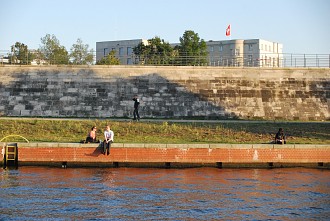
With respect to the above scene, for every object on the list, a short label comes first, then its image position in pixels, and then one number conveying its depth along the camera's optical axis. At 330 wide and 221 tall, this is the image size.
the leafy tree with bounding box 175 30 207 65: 94.12
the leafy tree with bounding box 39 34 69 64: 76.06
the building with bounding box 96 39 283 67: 134.50
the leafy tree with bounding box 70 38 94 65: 80.56
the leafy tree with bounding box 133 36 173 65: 83.06
